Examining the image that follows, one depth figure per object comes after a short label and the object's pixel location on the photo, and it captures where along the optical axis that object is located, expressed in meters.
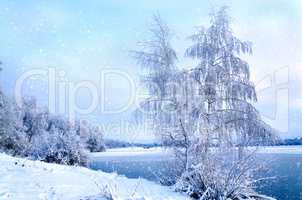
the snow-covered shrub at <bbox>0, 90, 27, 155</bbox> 30.64
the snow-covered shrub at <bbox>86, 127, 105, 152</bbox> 67.53
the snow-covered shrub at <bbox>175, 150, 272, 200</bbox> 10.26
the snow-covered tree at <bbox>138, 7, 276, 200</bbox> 13.54
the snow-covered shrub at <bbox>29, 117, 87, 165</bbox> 22.59
